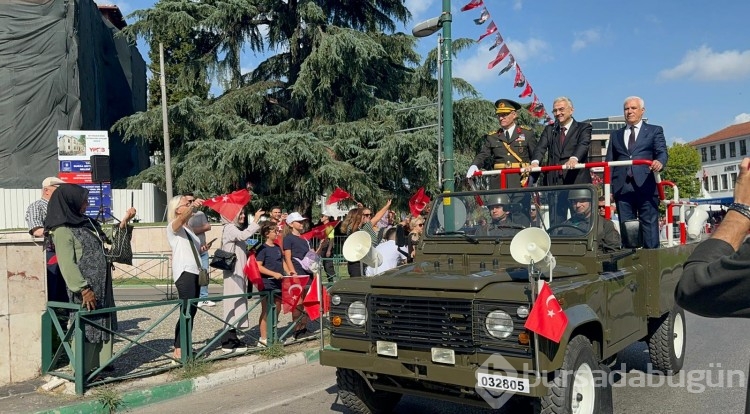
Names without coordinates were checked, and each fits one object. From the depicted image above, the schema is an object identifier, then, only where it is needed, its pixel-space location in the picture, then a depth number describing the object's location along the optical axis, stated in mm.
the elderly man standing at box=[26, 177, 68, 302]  7238
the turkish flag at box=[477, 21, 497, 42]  14164
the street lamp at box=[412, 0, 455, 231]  10203
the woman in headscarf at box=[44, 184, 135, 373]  6000
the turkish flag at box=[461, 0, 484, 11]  13344
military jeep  4156
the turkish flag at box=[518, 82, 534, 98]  15843
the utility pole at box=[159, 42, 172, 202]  19328
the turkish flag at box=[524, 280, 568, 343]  3928
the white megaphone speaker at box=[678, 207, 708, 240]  5972
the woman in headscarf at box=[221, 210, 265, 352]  7836
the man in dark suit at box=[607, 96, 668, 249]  6793
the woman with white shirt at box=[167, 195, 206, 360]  7082
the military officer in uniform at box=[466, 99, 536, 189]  7797
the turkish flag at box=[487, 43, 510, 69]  14609
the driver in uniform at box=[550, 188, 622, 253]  5379
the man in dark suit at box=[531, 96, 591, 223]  7172
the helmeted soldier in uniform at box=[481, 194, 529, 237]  5641
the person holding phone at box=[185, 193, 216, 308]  8219
